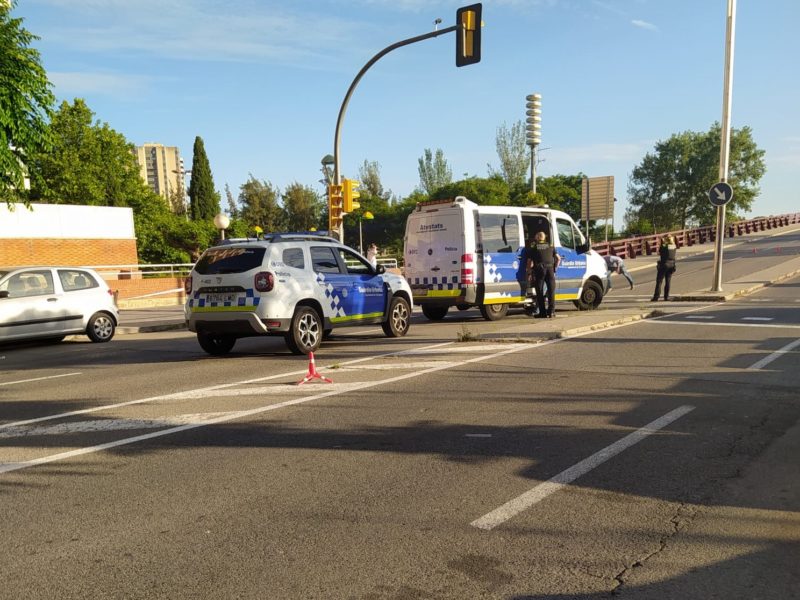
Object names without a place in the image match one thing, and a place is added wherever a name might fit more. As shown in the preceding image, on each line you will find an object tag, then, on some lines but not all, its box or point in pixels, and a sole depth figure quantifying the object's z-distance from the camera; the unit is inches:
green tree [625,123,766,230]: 3782.0
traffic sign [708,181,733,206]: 753.6
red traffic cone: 323.6
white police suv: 406.0
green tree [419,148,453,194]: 3590.1
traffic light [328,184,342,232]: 783.1
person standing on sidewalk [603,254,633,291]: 1036.2
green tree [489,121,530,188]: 3255.4
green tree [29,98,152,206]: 1787.6
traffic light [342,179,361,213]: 775.1
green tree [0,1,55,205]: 561.0
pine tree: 2399.1
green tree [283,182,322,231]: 2783.0
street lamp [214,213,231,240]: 996.4
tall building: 7180.1
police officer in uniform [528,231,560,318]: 584.1
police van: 595.5
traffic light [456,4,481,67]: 635.5
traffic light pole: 671.5
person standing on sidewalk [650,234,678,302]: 774.2
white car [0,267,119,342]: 524.1
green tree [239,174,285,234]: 2593.5
